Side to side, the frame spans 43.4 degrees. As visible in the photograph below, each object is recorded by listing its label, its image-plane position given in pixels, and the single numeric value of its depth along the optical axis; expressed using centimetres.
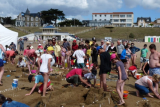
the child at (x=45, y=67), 645
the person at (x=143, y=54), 1176
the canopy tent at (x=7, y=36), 1541
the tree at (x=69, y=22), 9088
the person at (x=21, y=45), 1836
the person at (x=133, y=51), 1155
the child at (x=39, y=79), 675
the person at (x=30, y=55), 1031
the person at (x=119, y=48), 1148
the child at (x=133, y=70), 994
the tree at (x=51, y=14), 8438
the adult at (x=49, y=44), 1177
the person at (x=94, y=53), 1176
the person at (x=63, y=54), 1199
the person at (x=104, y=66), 673
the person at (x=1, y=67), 774
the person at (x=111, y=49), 1146
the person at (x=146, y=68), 786
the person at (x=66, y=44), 1236
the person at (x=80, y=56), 944
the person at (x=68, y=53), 1123
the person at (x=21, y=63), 1180
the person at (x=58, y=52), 1225
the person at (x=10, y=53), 1079
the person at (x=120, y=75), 590
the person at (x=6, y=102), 461
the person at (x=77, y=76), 720
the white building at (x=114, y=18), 9838
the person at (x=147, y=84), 648
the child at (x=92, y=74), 733
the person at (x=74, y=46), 1202
